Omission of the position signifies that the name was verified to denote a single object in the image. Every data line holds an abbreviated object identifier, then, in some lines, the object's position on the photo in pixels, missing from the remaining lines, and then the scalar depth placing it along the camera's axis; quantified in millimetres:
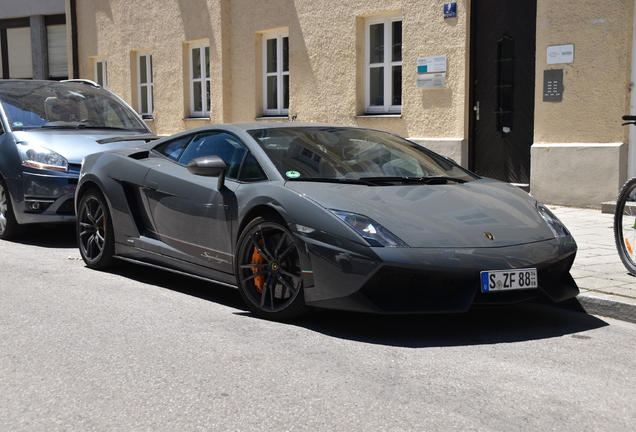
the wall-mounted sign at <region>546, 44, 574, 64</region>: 11073
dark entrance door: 12070
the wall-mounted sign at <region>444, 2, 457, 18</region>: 12492
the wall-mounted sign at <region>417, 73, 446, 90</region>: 12844
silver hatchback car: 8477
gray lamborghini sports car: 4711
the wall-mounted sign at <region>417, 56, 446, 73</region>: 12816
